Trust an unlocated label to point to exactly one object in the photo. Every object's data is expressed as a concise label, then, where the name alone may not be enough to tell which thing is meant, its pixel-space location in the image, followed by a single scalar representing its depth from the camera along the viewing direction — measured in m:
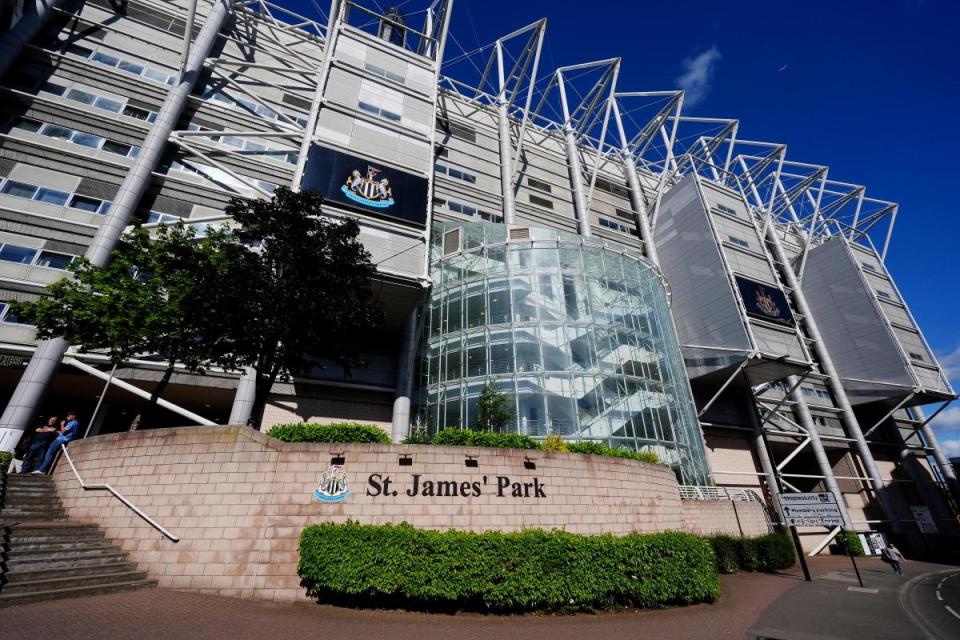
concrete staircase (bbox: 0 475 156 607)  7.91
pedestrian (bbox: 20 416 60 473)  13.56
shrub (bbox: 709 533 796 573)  19.36
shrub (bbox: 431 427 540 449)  12.95
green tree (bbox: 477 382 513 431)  18.75
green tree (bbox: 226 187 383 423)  13.48
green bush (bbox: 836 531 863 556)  29.82
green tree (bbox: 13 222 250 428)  13.63
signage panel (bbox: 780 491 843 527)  16.67
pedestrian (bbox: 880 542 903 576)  22.08
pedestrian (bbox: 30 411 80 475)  13.16
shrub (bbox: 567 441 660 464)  14.36
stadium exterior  20.97
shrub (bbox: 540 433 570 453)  13.80
